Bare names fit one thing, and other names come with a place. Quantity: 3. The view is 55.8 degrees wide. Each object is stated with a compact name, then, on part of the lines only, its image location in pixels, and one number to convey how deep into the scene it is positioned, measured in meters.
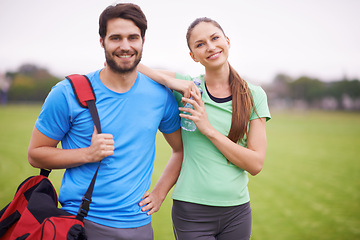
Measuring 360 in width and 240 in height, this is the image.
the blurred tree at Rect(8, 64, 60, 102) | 60.16
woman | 2.42
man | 2.13
